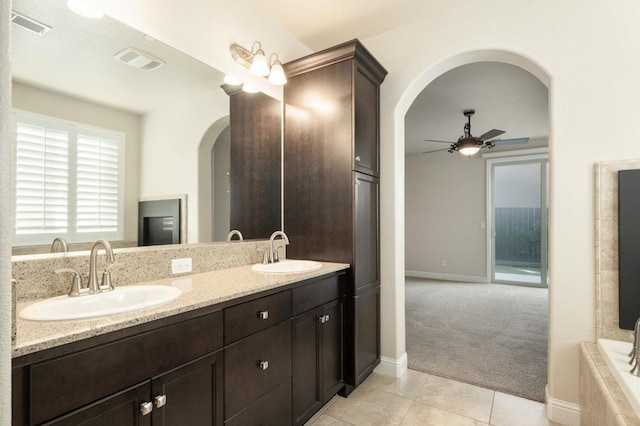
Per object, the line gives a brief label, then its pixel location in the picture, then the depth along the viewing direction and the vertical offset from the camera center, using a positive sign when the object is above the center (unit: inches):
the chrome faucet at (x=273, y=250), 90.3 -9.5
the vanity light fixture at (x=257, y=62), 85.2 +42.6
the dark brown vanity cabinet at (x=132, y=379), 33.7 -20.5
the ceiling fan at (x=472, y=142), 157.7 +38.4
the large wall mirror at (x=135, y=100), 53.1 +23.4
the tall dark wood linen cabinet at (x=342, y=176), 87.8 +11.9
